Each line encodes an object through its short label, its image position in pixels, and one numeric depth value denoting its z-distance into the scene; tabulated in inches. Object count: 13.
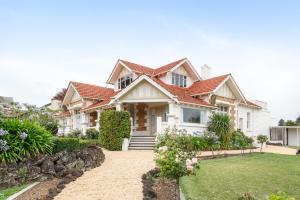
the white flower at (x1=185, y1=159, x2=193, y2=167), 214.0
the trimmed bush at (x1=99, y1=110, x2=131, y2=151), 551.1
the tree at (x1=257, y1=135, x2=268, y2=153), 576.5
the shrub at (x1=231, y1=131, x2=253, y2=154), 544.3
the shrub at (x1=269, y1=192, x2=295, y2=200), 94.7
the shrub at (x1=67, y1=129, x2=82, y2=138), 767.0
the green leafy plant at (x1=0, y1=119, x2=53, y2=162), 292.2
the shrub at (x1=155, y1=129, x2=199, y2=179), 218.7
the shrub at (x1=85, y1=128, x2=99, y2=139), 696.0
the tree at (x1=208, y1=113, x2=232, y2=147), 629.8
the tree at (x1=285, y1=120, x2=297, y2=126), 1092.2
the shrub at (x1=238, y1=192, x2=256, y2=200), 155.5
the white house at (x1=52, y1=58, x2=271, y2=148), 611.5
